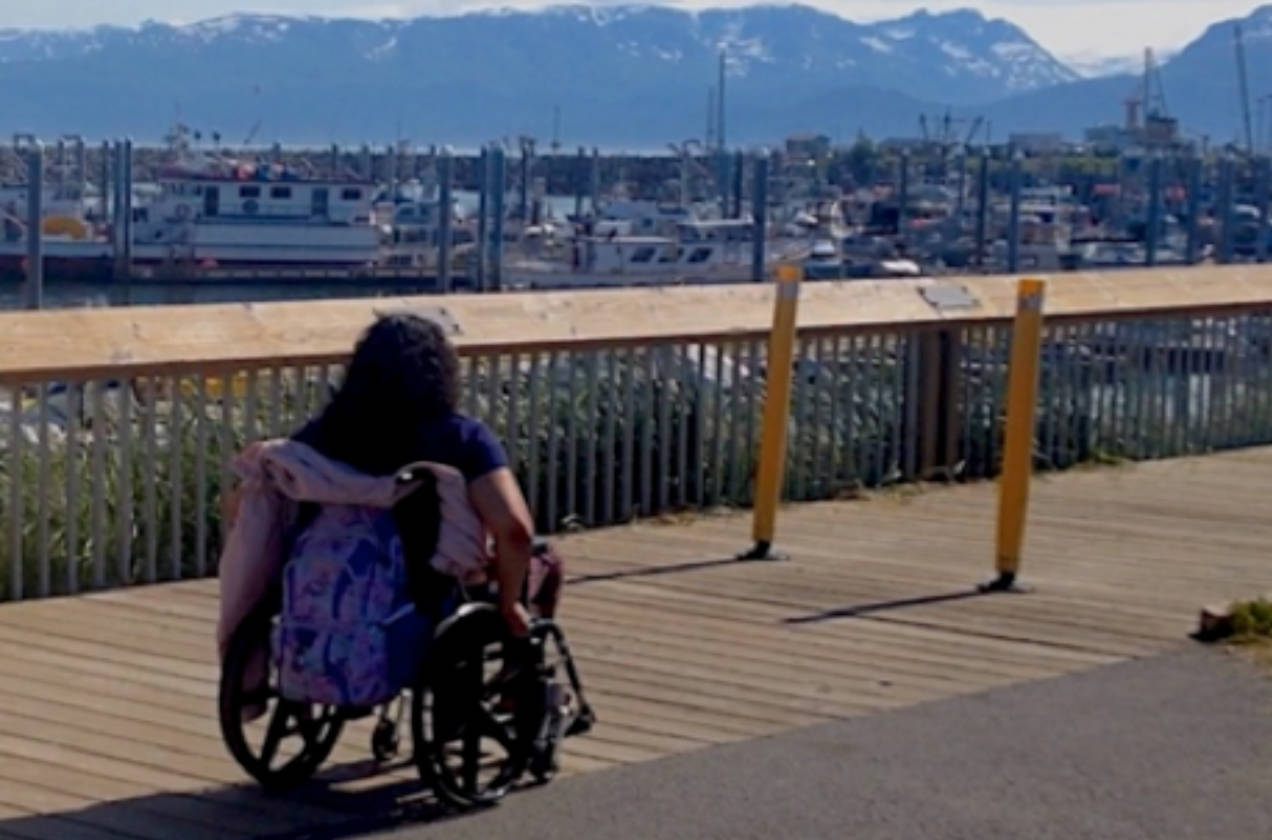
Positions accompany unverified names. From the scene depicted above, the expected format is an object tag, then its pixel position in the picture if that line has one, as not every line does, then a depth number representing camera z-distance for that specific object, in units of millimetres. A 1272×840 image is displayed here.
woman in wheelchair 7223
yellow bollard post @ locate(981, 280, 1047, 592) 11076
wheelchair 7289
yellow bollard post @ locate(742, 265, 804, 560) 11586
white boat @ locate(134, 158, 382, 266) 58625
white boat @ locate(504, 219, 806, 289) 54594
